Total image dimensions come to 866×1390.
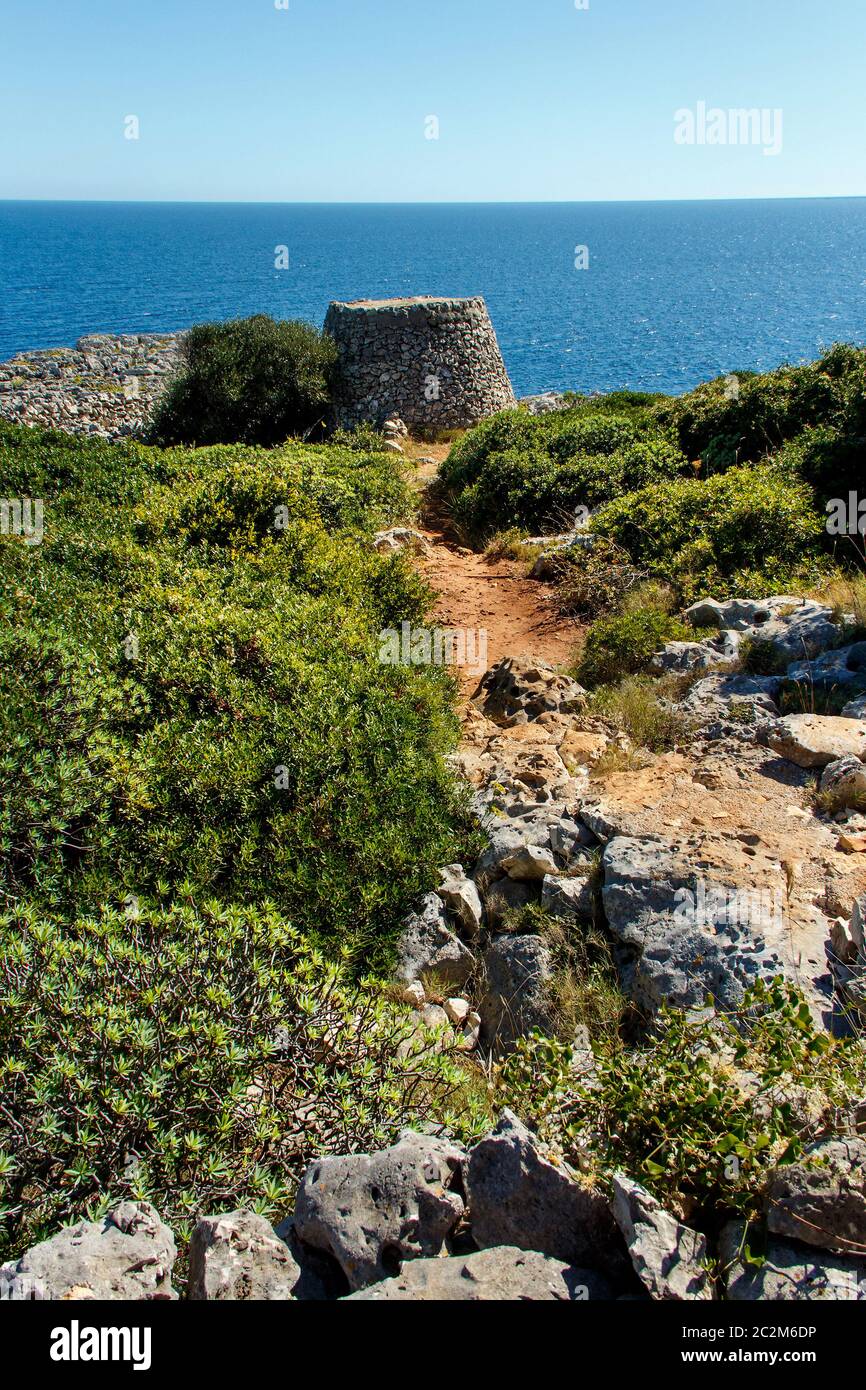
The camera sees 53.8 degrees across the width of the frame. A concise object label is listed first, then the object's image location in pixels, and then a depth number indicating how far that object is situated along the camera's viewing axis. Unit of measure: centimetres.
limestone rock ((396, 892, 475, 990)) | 546
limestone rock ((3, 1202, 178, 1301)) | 256
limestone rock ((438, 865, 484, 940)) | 577
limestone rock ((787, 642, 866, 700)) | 741
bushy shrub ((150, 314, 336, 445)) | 2305
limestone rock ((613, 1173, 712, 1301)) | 254
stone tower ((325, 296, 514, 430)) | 2391
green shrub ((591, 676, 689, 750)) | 739
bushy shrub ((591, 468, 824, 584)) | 1091
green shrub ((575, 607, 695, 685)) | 908
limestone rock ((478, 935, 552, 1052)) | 506
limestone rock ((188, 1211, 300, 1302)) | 261
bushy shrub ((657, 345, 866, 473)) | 1428
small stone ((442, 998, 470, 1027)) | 525
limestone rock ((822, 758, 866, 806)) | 591
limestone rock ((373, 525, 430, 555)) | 1328
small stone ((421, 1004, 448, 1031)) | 507
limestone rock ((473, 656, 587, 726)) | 845
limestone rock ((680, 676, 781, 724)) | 723
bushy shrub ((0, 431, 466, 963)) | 499
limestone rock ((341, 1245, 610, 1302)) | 256
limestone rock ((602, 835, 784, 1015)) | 467
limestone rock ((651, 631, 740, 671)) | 834
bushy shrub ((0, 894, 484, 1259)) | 314
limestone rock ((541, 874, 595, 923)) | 552
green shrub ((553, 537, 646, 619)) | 1112
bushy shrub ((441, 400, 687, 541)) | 1472
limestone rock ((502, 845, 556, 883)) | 581
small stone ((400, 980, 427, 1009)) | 520
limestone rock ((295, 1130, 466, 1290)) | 282
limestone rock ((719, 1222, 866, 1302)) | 253
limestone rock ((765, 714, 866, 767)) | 638
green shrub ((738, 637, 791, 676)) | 804
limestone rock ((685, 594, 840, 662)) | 806
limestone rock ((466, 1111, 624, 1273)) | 286
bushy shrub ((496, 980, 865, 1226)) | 295
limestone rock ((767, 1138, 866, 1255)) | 260
